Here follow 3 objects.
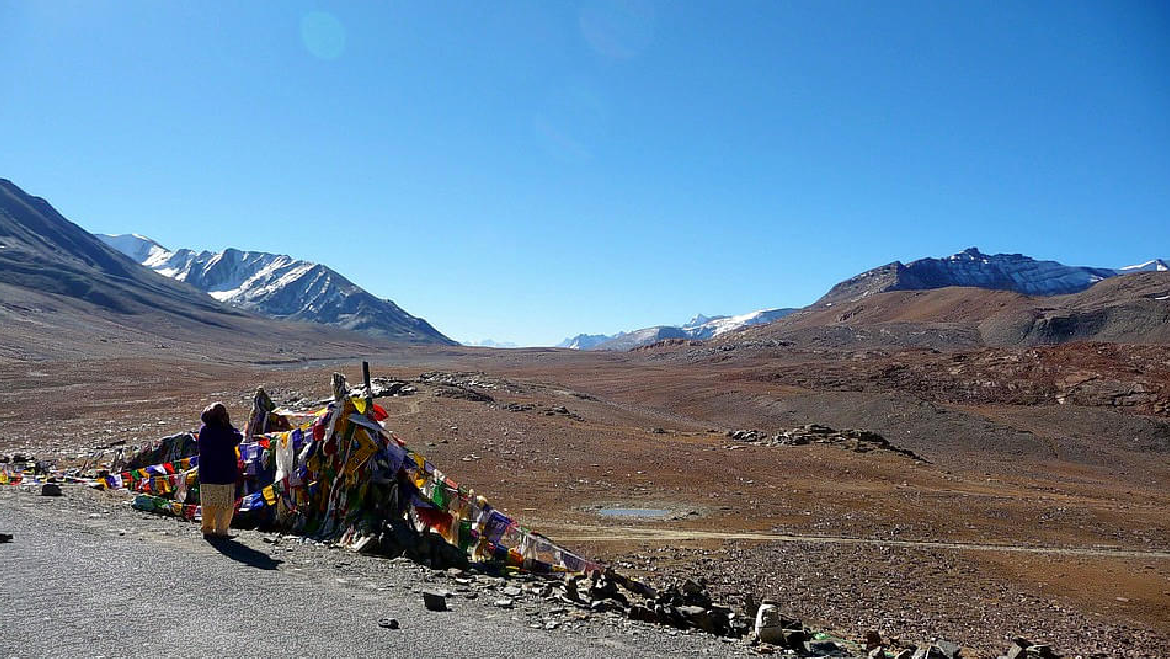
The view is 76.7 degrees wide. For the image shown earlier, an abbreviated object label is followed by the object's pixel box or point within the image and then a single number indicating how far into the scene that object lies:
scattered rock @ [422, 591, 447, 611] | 7.50
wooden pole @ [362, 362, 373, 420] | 11.01
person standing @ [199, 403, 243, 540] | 9.77
